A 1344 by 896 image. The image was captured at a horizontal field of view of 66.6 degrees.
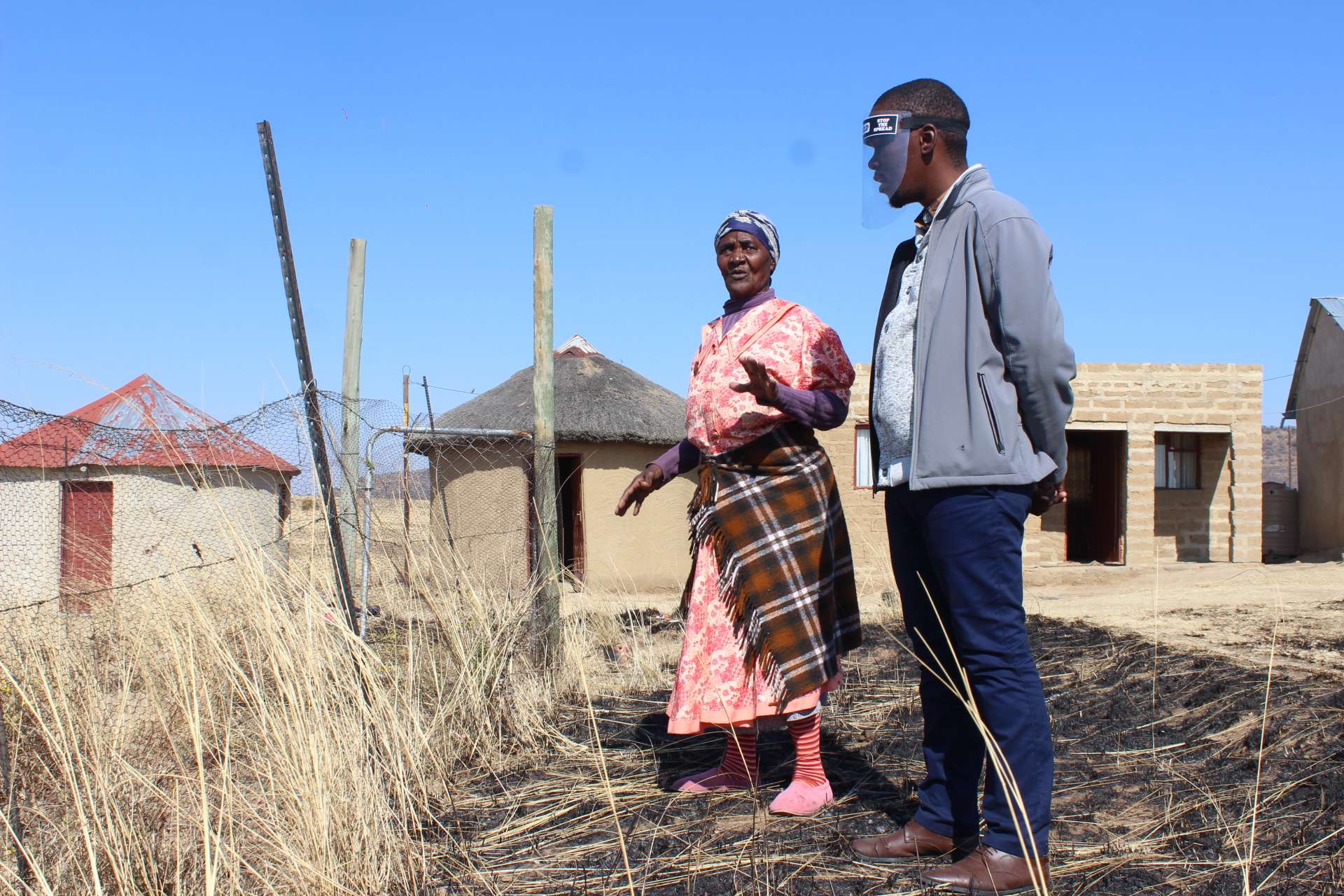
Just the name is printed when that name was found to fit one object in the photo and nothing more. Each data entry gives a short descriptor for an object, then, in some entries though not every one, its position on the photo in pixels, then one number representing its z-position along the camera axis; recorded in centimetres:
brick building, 1431
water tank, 1720
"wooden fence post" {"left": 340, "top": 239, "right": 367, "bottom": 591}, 623
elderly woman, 285
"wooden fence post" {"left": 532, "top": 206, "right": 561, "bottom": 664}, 449
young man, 211
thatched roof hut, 1218
